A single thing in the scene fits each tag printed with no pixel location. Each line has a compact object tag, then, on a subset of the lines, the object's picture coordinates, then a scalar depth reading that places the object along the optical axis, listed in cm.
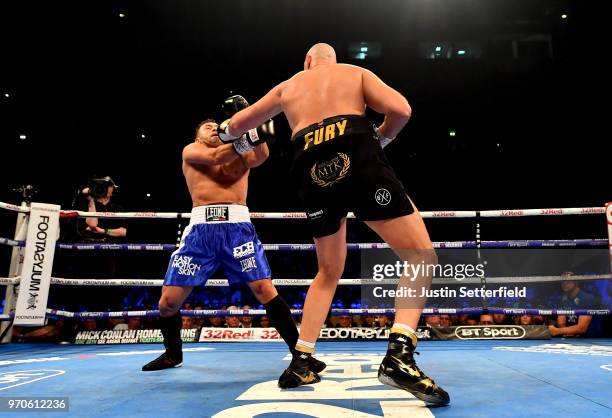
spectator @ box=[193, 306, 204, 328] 537
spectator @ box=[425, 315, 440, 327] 505
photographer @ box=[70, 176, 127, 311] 427
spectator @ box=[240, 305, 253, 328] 531
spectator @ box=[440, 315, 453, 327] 501
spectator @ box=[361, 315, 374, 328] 538
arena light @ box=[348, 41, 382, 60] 955
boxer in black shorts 153
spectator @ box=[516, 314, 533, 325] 467
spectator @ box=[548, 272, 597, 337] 402
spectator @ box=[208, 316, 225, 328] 570
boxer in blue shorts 231
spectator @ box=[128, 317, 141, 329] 489
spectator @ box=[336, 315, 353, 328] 561
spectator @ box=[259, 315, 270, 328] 562
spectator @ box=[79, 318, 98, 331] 424
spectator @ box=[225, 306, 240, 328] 529
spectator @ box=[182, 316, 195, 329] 491
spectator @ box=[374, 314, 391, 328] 497
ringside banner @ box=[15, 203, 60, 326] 352
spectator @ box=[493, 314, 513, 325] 466
